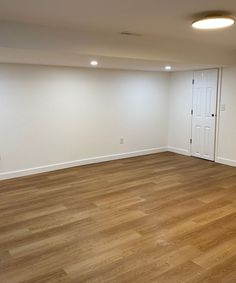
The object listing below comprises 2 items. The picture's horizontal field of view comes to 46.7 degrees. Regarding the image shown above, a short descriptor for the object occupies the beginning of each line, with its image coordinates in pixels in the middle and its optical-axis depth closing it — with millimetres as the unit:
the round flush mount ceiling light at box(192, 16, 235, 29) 2615
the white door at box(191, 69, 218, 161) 5684
